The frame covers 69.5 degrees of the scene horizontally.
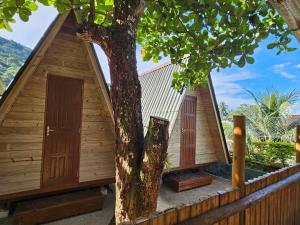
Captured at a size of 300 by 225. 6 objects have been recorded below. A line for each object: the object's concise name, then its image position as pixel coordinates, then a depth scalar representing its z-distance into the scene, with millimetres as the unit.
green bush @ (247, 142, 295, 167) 8266
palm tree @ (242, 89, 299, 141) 10047
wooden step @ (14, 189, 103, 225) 4414
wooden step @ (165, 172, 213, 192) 7273
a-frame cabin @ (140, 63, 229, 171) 7684
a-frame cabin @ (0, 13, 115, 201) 4590
